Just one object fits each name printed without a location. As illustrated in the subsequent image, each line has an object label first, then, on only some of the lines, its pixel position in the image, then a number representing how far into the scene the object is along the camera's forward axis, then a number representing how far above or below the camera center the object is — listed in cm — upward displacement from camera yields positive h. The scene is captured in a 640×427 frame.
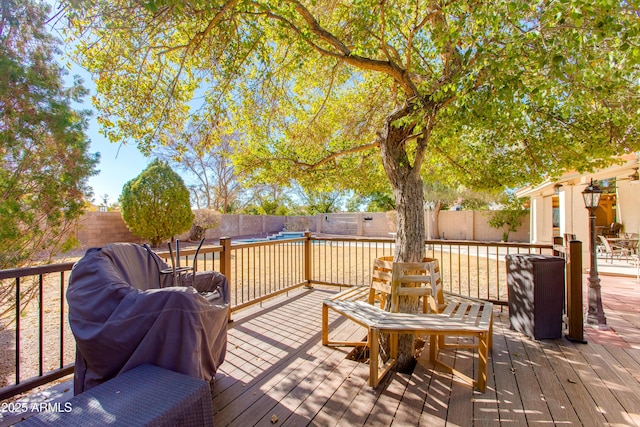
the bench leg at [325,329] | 294 -109
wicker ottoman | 97 -64
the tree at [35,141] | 291 +76
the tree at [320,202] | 2341 +113
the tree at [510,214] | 1330 +13
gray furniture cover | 138 -50
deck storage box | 301 -75
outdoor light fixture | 341 -71
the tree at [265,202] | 2133 +101
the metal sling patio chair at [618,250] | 678 -76
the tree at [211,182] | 1727 +208
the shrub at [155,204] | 1120 +44
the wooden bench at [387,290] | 264 -65
